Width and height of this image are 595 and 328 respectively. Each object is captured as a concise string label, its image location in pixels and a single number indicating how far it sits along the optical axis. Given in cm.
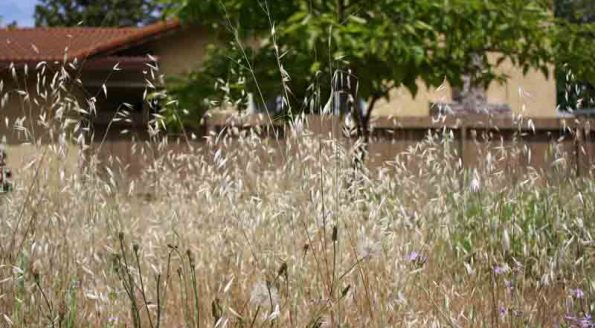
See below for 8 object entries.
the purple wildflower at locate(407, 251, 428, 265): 598
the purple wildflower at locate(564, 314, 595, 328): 509
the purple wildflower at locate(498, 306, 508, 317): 564
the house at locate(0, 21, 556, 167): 3237
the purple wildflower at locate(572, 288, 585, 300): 562
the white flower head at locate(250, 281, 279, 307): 399
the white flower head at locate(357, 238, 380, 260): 454
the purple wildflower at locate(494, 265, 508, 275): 534
